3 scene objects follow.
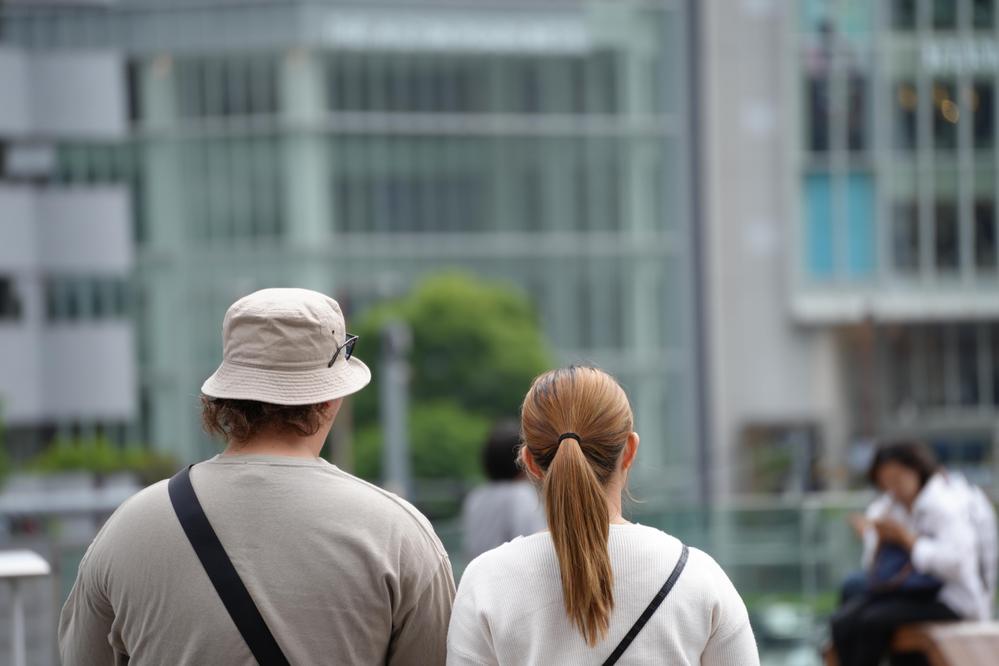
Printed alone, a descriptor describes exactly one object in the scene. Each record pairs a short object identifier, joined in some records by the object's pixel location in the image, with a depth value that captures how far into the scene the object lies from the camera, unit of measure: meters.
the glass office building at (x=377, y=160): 102.25
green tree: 86.56
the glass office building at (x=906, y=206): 102.19
